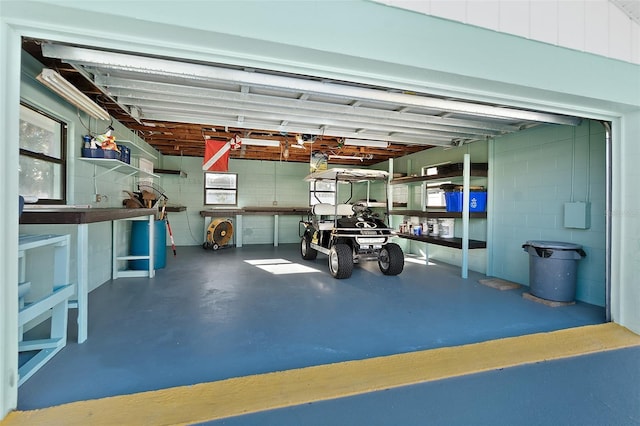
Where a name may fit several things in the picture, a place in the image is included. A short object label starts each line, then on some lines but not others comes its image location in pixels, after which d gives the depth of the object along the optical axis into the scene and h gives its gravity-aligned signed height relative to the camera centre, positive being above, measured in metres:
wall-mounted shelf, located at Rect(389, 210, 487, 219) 5.68 +0.01
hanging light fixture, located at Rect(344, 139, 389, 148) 6.38 +1.52
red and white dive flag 6.50 +1.28
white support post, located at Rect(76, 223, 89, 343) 2.69 -0.64
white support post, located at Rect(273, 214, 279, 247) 9.36 -0.54
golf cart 5.29 -0.42
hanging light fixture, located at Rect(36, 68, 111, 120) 2.65 +1.19
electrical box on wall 4.01 +0.01
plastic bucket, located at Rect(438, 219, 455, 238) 6.42 -0.29
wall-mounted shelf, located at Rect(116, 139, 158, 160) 4.70 +1.20
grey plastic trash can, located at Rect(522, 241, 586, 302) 3.93 -0.71
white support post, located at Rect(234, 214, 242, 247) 9.24 -0.53
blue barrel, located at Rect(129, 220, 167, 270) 5.41 -0.54
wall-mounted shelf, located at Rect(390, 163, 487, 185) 5.64 +0.83
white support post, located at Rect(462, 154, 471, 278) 5.37 +0.07
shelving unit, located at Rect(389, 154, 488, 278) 5.39 +0.01
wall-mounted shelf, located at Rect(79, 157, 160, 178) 3.92 +0.68
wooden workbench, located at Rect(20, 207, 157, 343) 2.28 -0.08
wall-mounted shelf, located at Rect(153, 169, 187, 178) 8.44 +1.15
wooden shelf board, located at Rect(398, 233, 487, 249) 5.49 -0.52
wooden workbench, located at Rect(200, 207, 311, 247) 8.91 -0.01
